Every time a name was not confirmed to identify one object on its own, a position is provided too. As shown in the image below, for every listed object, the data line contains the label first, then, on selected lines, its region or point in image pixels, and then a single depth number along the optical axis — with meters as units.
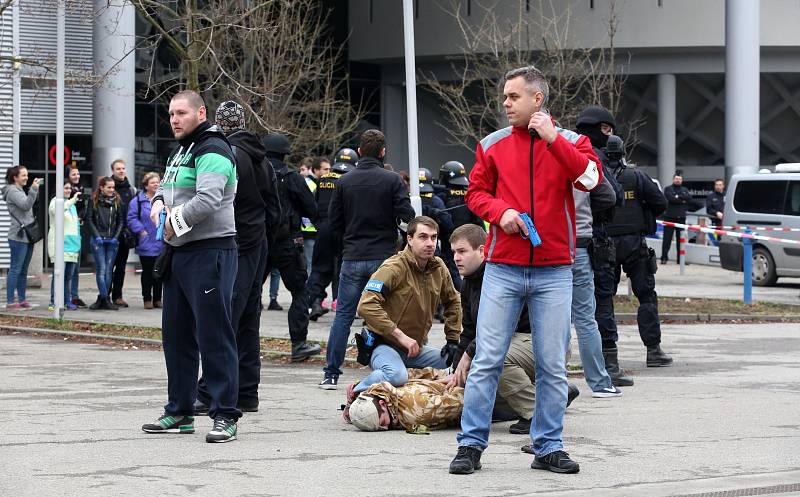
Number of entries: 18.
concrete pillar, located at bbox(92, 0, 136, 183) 29.08
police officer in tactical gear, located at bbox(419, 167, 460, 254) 15.96
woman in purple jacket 18.62
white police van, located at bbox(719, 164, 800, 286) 23.22
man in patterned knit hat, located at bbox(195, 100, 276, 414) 9.06
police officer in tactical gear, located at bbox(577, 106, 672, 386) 10.38
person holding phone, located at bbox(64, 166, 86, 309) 18.80
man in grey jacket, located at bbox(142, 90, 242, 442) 7.80
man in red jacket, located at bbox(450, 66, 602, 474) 6.72
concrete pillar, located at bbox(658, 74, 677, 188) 43.81
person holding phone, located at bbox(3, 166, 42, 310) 18.19
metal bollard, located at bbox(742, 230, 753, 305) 19.69
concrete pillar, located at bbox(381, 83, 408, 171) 46.34
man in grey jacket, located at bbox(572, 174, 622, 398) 9.78
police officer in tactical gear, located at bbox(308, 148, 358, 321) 12.32
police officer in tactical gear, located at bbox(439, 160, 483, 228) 16.48
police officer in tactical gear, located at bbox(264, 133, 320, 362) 11.59
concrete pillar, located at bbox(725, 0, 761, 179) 37.38
